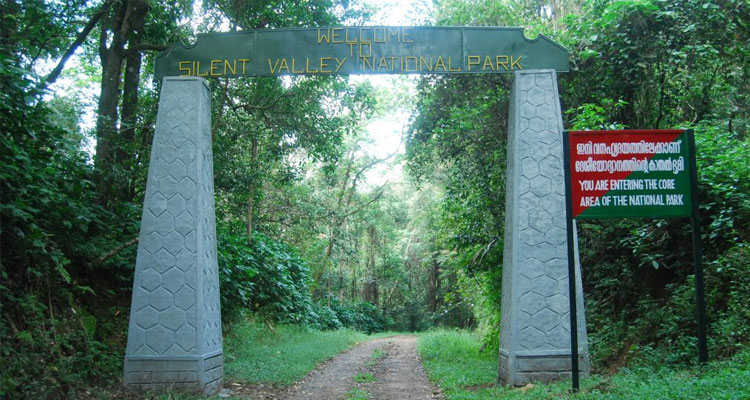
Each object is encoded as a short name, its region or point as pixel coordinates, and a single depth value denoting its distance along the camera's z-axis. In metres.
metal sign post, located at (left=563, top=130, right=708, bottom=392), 6.48
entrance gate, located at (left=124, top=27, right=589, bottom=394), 7.60
